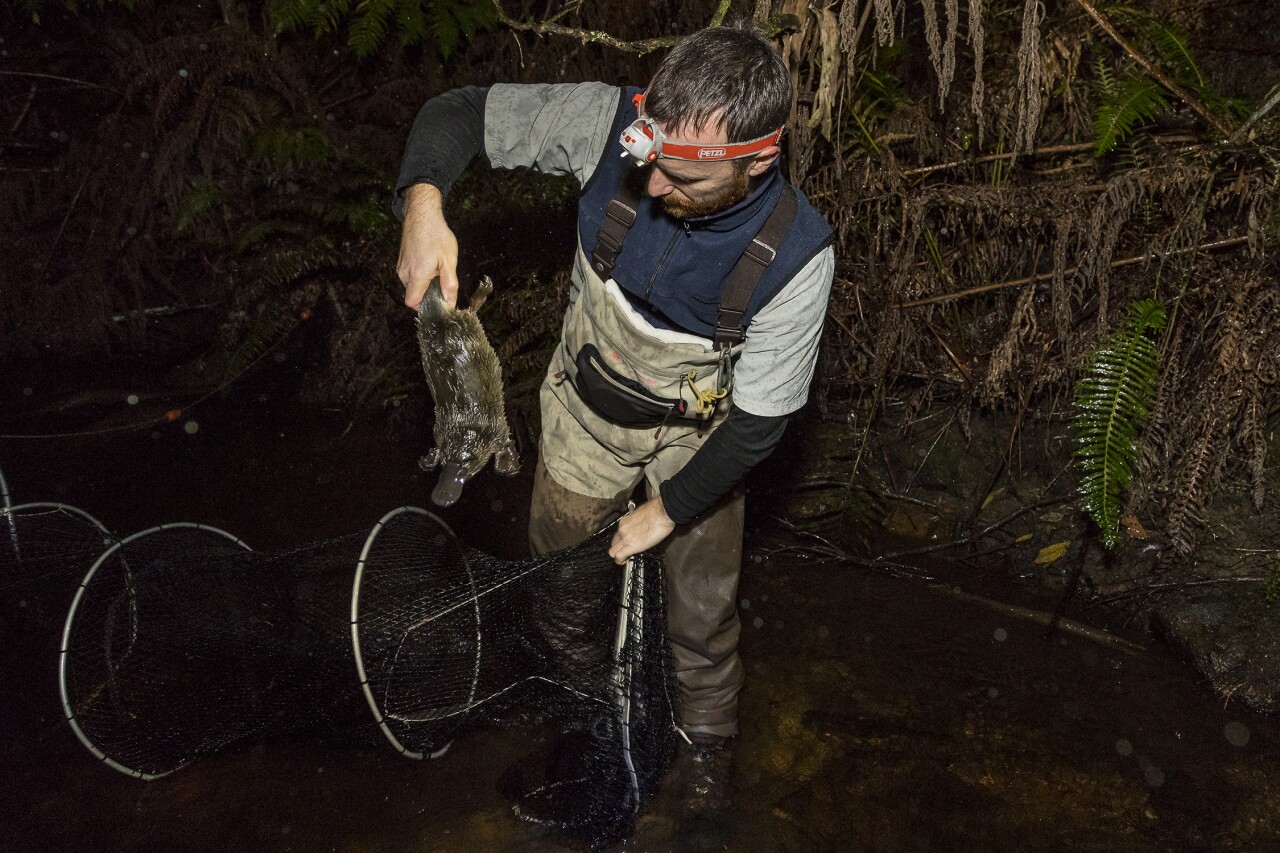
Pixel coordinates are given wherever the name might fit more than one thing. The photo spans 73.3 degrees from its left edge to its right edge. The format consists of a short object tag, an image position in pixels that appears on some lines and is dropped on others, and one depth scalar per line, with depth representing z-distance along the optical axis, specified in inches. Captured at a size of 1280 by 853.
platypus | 99.3
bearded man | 89.7
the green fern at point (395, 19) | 202.1
